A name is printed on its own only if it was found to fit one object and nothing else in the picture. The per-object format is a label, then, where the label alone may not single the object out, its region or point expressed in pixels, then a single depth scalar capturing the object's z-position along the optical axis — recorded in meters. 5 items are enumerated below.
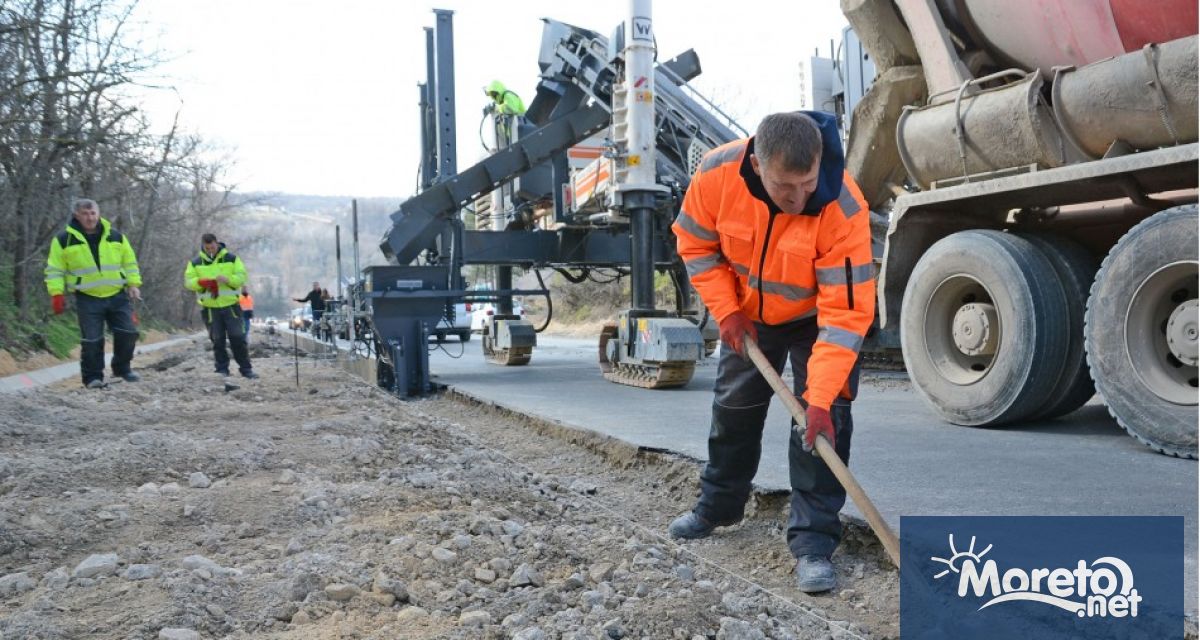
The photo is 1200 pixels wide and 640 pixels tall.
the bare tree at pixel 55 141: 8.81
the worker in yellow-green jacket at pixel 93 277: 8.47
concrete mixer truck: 4.22
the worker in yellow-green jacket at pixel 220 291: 10.15
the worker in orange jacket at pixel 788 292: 2.80
